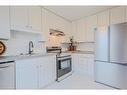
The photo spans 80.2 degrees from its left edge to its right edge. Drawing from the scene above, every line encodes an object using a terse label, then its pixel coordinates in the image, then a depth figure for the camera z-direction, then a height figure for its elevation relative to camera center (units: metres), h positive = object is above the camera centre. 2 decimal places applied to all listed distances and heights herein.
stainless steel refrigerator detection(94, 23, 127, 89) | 1.71 -0.22
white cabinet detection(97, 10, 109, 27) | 2.47 +0.96
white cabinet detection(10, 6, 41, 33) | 1.61 +0.66
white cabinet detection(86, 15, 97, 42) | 2.75 +0.75
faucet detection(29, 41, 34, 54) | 2.09 -0.01
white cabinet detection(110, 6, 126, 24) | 2.18 +0.95
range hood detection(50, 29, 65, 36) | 2.60 +0.49
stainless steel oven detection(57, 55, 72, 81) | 2.25 -0.65
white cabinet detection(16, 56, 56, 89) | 1.42 -0.57
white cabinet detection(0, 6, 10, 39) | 1.43 +0.45
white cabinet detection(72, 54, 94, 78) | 2.54 -0.61
